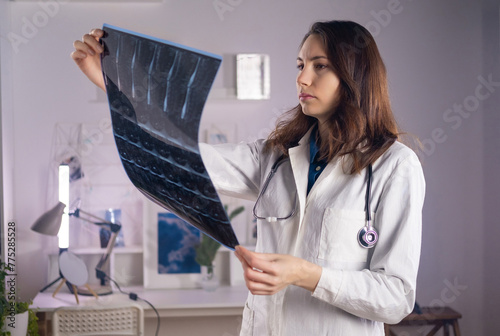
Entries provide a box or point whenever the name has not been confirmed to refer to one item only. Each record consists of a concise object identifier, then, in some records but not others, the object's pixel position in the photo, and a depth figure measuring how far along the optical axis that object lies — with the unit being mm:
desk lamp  2887
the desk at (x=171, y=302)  2713
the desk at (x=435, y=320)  2908
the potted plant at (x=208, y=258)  2951
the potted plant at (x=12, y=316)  2371
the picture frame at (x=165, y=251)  3021
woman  1022
